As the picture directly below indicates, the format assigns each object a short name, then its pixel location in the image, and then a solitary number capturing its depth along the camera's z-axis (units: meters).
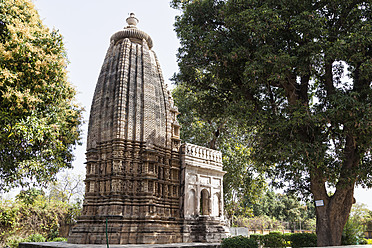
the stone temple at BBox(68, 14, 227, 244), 12.67
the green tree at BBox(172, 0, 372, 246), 9.98
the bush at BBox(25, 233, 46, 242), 17.80
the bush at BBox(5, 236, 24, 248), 16.91
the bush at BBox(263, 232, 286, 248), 12.40
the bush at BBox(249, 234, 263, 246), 13.03
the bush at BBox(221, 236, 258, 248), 10.51
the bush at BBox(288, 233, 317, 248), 15.66
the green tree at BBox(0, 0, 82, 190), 11.45
